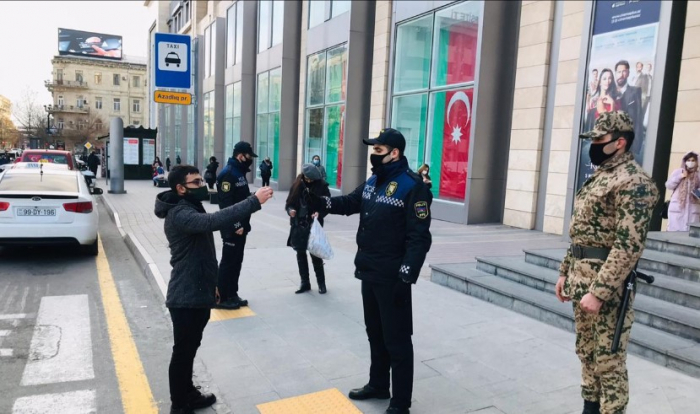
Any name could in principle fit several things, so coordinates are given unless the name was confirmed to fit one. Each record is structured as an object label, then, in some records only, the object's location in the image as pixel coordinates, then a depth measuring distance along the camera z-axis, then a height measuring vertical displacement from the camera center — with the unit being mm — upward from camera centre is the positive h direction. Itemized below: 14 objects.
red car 16141 -876
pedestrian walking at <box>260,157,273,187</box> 22798 -1299
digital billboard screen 86500 +15109
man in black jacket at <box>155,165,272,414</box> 3354 -834
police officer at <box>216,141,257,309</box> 5809 -1130
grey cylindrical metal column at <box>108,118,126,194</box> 20406 -972
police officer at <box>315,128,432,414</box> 3346 -668
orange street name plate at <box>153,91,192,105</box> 9702 +737
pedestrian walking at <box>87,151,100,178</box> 28500 -1715
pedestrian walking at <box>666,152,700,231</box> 7301 -469
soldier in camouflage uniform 2852 -539
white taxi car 7750 -1286
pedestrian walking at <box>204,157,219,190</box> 19447 -1129
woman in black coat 5621 -914
